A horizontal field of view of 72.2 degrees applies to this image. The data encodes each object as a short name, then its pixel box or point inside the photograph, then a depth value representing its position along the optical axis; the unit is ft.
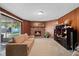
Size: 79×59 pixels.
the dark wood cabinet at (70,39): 7.89
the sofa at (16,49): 5.68
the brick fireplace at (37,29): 10.60
